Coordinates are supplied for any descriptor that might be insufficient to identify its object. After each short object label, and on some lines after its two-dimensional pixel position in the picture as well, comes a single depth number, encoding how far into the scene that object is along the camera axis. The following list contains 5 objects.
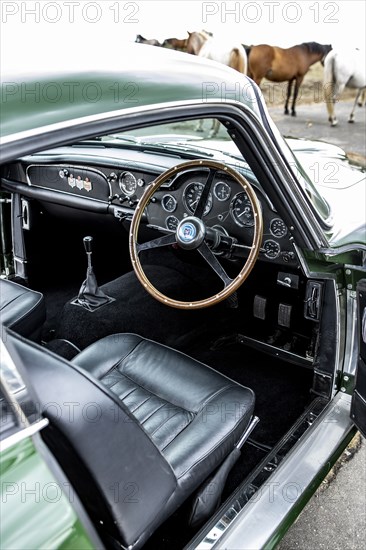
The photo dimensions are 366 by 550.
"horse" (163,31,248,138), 8.78
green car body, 0.89
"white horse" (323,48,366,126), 9.34
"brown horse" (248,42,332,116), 10.49
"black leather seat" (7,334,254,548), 1.01
